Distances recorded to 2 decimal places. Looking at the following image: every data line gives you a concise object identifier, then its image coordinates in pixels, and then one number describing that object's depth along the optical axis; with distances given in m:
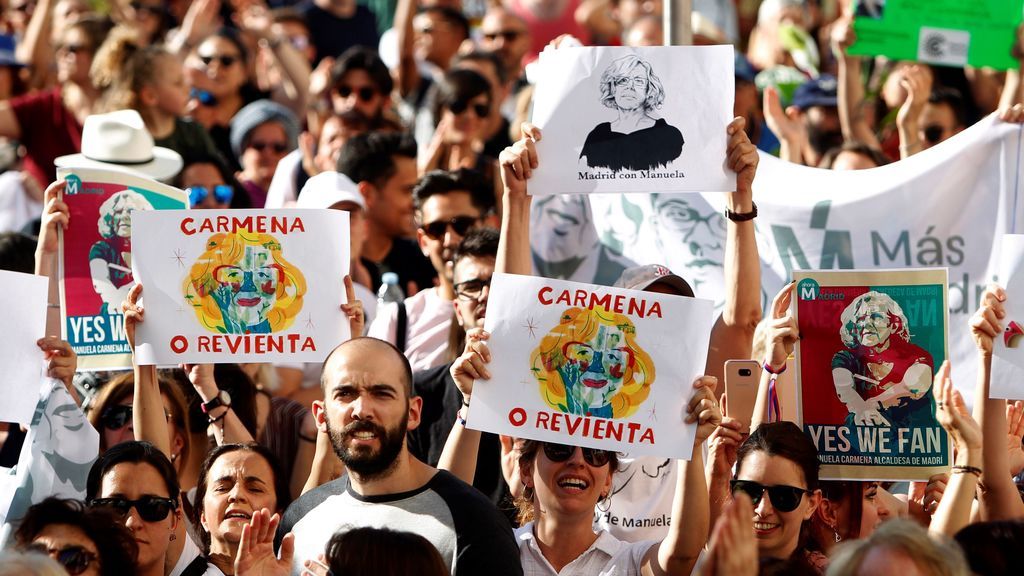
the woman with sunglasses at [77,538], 8.91
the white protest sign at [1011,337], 10.13
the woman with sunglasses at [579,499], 9.43
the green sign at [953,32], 15.42
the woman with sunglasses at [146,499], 9.80
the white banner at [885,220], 13.16
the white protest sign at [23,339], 10.69
